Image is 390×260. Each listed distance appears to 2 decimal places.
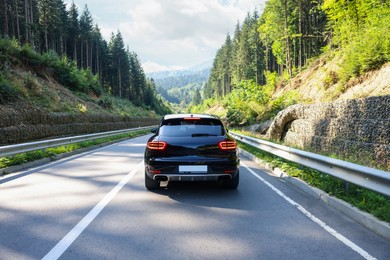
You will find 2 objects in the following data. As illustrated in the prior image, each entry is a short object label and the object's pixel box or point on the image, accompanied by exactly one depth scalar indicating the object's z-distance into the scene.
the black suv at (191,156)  6.04
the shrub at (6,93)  16.42
